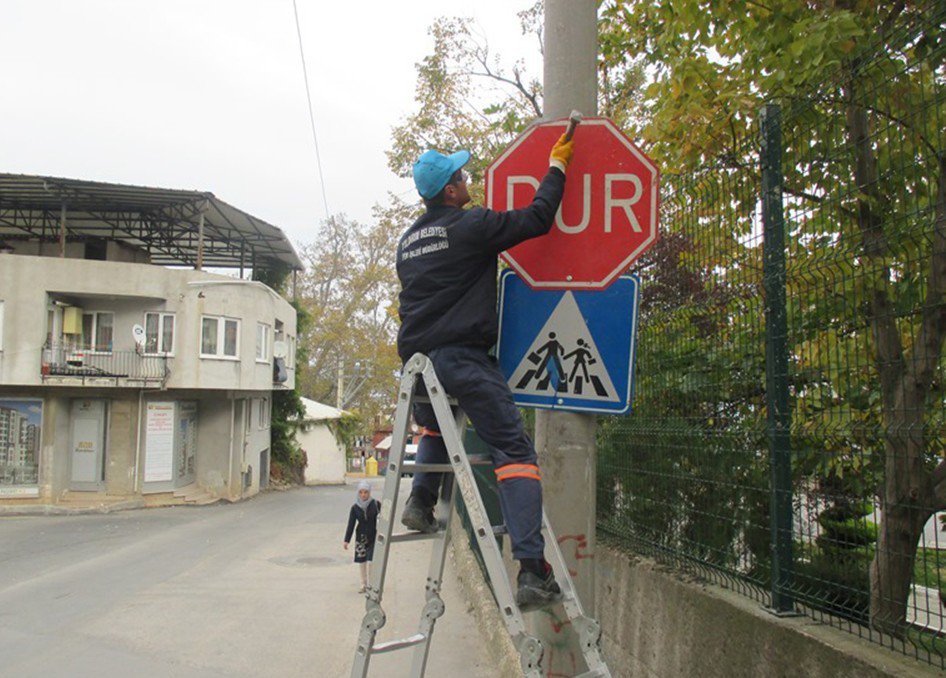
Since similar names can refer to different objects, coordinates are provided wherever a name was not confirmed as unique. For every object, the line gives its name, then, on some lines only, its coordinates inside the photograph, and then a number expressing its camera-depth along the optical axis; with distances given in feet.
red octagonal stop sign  10.50
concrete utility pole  10.00
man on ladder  9.55
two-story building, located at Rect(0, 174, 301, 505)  92.27
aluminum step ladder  9.00
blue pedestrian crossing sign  10.28
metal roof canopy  100.89
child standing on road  42.42
